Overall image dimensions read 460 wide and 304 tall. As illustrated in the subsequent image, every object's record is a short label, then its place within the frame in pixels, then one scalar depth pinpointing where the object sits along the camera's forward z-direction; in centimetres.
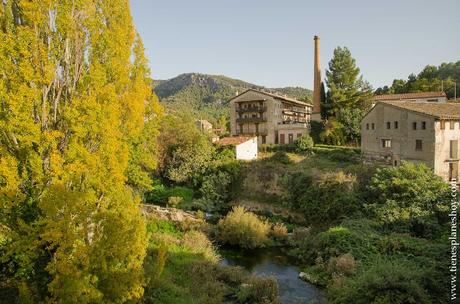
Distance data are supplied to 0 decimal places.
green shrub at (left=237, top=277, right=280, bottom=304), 1589
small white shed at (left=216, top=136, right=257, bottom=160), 4181
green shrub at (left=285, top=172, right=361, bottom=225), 2677
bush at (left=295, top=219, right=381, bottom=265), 2081
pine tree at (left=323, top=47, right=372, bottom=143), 5150
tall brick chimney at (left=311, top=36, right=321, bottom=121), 5431
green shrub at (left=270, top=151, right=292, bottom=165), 3902
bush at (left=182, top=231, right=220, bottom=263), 2042
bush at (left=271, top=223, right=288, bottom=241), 2566
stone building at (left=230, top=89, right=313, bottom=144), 5147
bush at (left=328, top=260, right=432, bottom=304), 1354
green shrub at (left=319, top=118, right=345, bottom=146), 4784
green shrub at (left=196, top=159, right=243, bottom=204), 3484
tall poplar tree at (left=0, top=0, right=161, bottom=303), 823
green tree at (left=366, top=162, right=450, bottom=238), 2298
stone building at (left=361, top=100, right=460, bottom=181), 2850
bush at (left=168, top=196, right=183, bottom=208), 3314
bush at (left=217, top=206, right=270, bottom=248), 2412
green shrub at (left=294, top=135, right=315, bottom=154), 4419
